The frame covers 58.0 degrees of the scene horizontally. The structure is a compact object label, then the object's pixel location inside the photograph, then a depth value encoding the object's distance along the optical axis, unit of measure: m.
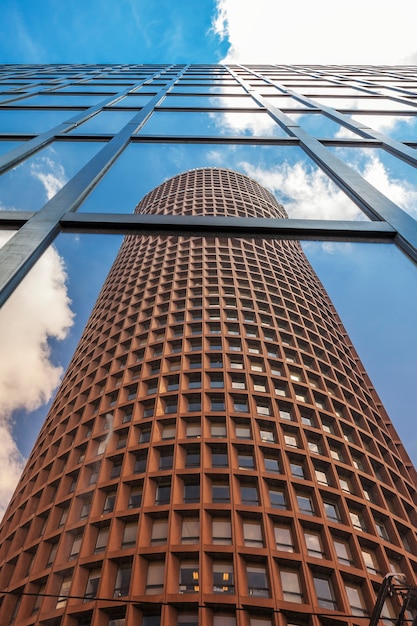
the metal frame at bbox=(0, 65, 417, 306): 2.20
